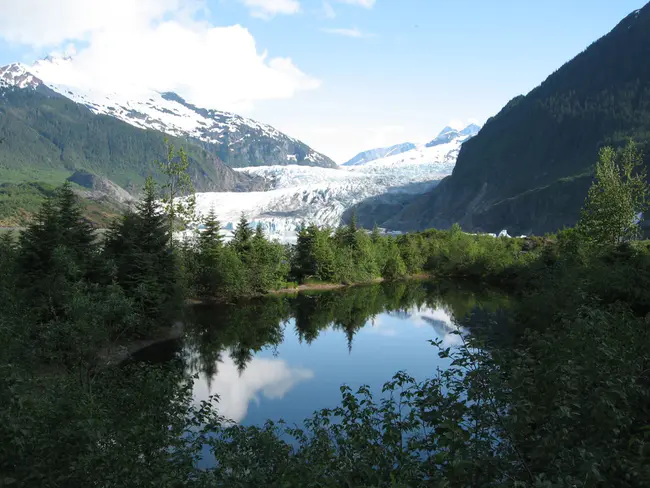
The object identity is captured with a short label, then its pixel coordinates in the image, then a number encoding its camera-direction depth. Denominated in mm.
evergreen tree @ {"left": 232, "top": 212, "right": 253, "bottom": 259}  55719
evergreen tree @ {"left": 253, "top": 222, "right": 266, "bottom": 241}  58156
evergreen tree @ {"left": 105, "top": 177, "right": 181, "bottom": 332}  29812
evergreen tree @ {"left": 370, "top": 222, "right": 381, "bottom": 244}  80175
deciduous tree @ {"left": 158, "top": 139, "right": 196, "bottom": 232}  38688
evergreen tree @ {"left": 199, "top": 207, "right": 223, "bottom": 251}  52031
